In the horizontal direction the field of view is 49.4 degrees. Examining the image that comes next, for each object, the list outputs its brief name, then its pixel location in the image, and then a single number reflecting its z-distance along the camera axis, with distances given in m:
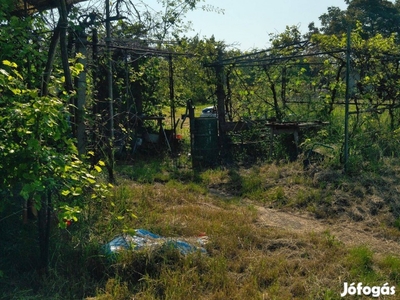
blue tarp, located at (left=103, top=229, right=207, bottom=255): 4.10
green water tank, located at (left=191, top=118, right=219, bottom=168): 9.18
